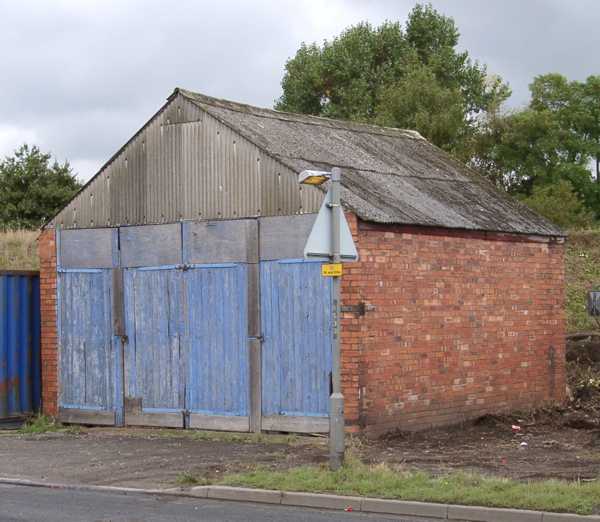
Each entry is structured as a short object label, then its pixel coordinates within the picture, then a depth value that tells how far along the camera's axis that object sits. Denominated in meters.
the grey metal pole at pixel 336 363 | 11.81
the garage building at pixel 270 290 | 15.48
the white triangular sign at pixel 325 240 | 11.73
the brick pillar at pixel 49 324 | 17.95
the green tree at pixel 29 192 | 43.31
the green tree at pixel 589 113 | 51.34
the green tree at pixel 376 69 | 55.78
